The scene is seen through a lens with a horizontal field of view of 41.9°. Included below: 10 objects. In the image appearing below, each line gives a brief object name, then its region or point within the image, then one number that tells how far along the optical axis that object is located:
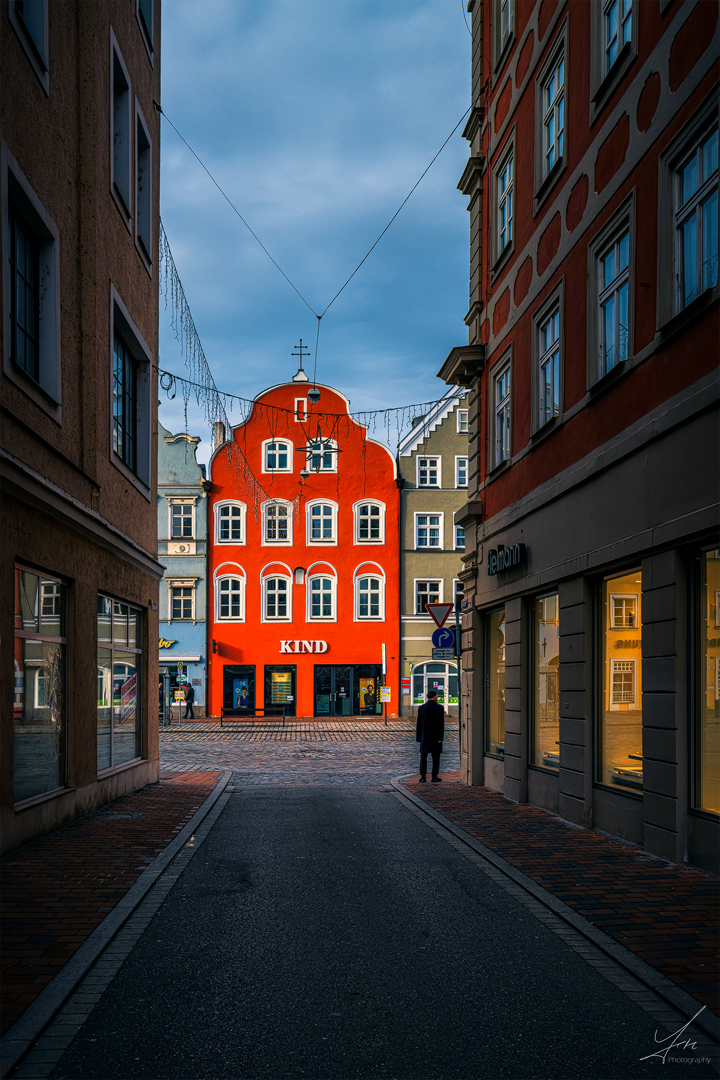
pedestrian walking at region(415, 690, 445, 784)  17.27
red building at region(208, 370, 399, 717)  41.62
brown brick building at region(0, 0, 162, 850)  9.15
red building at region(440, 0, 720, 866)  8.20
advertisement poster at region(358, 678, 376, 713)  41.59
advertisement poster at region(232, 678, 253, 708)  41.44
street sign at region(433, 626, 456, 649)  16.83
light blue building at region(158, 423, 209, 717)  41.53
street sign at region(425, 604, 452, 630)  17.36
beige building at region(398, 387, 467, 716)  41.66
